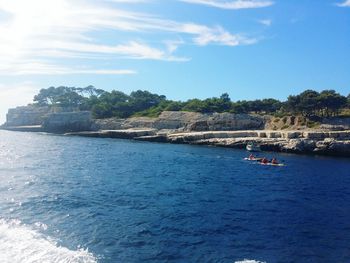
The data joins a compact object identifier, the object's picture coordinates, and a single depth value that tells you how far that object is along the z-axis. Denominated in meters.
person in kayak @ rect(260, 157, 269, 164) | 59.89
